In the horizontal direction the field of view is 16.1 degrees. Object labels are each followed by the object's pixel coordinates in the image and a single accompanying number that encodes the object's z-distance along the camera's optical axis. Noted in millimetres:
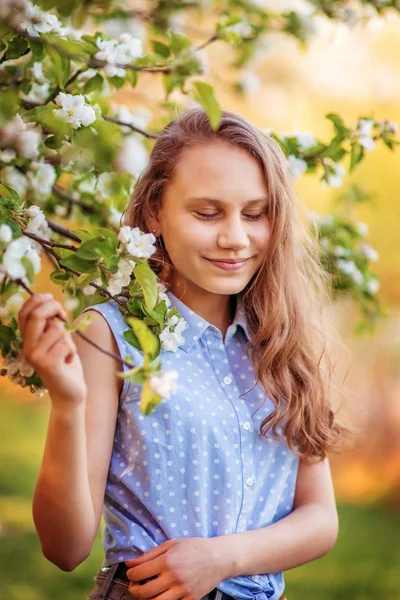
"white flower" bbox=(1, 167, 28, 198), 1851
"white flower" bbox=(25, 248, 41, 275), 1396
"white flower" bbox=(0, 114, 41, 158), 1393
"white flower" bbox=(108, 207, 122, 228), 1957
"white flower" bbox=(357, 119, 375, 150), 1866
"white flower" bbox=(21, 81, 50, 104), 1828
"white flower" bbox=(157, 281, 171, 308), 1627
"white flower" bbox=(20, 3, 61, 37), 1546
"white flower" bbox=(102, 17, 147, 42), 2285
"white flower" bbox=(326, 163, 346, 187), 1862
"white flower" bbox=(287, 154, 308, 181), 1816
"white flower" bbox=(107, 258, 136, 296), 1483
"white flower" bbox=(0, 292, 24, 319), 1664
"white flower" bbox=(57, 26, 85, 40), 1780
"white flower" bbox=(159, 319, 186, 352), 1587
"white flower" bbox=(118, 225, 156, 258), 1469
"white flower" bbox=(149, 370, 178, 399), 1364
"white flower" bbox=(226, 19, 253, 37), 2120
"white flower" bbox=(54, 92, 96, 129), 1581
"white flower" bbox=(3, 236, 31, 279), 1381
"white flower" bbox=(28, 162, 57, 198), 1810
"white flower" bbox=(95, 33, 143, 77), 1674
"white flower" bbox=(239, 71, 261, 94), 2368
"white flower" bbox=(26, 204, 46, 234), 1531
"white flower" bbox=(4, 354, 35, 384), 1555
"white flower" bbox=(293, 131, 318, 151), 1865
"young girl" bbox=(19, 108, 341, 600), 1580
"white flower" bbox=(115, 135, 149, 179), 1189
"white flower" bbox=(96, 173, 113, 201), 1804
